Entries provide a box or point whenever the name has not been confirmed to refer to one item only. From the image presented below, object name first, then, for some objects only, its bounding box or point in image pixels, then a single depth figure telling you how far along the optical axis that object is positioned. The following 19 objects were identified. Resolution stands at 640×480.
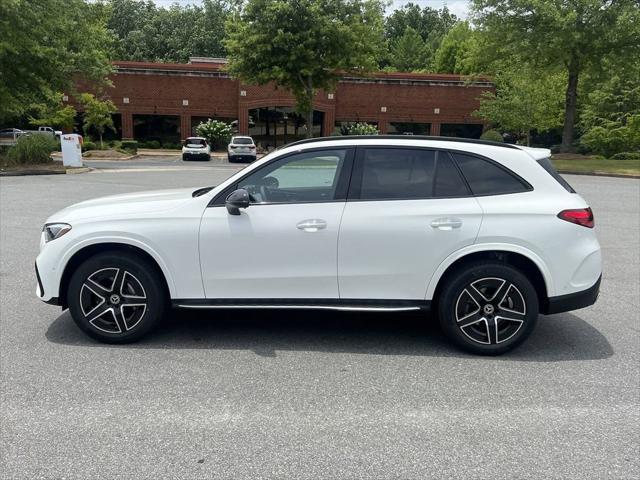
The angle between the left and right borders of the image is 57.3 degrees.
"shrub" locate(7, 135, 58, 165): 23.38
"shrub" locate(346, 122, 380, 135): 40.68
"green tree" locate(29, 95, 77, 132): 40.38
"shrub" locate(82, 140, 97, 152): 40.91
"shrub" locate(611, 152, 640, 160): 34.00
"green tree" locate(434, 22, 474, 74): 61.35
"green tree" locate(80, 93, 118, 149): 40.06
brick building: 46.62
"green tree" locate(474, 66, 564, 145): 37.69
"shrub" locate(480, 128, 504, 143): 40.33
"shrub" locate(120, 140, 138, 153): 41.72
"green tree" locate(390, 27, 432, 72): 78.12
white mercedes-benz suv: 4.59
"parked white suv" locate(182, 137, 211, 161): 36.06
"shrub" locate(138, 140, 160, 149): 46.81
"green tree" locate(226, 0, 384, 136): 28.98
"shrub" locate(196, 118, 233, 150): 45.44
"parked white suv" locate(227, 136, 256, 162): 35.38
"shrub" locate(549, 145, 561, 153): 38.16
